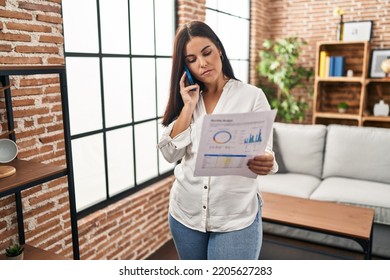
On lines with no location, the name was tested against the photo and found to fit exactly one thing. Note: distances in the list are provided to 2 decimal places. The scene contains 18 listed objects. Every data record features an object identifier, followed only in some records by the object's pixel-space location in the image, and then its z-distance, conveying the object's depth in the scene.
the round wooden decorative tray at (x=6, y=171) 1.41
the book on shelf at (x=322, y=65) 4.75
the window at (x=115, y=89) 2.32
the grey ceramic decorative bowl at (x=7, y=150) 1.55
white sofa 2.85
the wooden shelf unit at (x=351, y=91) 4.52
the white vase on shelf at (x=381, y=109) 4.48
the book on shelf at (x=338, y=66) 4.65
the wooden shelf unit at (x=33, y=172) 1.37
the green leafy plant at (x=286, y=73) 4.73
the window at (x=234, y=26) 4.09
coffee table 2.22
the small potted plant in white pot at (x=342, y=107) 4.74
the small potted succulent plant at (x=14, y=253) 1.63
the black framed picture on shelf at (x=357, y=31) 4.63
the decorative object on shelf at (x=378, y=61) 4.53
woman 1.37
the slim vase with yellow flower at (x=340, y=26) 4.59
